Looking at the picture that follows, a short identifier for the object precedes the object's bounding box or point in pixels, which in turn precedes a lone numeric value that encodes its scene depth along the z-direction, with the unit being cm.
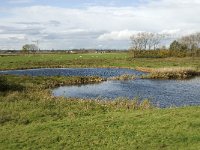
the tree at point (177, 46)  7774
